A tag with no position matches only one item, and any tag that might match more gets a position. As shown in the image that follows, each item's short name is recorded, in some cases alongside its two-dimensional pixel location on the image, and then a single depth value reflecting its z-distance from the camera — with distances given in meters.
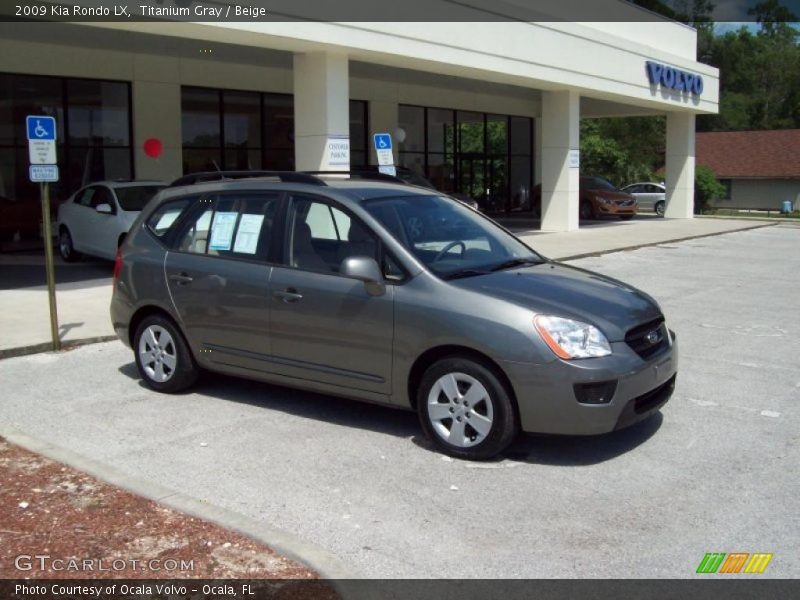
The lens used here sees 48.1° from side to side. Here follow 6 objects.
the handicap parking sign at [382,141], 14.27
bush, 41.25
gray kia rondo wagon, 5.51
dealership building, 16.33
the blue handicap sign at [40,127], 8.91
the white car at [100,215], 15.51
